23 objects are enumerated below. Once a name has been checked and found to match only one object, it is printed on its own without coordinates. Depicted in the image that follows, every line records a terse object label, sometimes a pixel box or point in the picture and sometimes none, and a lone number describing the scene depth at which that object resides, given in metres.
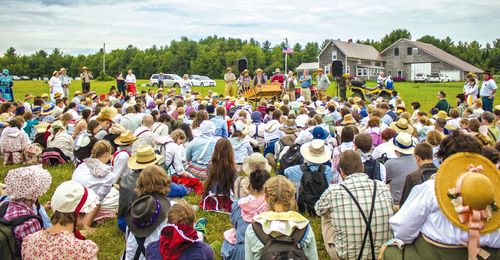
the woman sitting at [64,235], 3.03
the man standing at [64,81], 20.09
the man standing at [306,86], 20.52
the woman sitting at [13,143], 9.08
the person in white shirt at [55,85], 19.19
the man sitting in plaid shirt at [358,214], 3.86
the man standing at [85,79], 22.30
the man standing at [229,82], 22.31
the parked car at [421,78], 51.67
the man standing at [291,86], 20.84
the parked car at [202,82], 44.69
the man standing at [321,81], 19.94
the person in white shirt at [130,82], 23.73
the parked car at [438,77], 52.55
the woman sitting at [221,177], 5.78
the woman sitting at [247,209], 3.89
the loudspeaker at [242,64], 25.37
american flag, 26.92
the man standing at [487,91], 14.84
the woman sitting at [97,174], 5.64
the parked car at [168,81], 40.00
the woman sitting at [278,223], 2.95
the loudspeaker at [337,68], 23.33
